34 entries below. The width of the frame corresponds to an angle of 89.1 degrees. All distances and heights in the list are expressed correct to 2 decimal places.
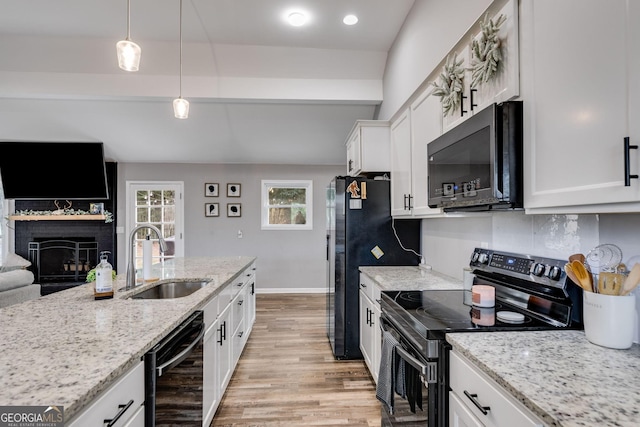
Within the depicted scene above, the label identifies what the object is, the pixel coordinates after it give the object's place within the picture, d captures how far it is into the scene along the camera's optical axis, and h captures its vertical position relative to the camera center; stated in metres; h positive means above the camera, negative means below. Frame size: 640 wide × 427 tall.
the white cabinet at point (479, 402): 0.85 -0.56
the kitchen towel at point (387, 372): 1.54 -0.77
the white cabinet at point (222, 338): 1.83 -0.86
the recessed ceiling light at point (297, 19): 2.80 +1.73
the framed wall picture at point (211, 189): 5.52 +0.46
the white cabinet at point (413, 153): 2.12 +0.47
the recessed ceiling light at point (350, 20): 2.85 +1.74
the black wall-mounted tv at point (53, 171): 4.88 +0.72
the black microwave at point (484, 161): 1.26 +0.23
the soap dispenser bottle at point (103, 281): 1.69 -0.34
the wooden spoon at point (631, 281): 0.99 -0.21
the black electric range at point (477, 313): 1.24 -0.45
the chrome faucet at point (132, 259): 1.94 -0.26
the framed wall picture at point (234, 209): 5.54 +0.12
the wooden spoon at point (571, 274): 1.14 -0.22
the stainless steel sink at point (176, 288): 2.24 -0.51
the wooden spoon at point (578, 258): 1.19 -0.17
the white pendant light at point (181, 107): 2.62 +0.89
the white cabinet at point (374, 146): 3.14 +0.66
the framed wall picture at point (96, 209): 5.38 +0.13
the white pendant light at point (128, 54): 1.95 +0.99
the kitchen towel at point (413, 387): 1.32 -0.73
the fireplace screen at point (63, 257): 5.36 -0.67
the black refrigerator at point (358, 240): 2.94 -0.23
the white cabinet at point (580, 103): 0.84 +0.33
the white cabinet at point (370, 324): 2.33 -0.86
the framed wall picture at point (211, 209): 5.52 +0.12
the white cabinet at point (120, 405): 0.84 -0.54
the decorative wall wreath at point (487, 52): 1.36 +0.70
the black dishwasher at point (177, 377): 1.15 -0.65
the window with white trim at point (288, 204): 5.62 +0.20
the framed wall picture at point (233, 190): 5.53 +0.44
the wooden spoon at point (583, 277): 1.12 -0.22
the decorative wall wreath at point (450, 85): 1.68 +0.70
